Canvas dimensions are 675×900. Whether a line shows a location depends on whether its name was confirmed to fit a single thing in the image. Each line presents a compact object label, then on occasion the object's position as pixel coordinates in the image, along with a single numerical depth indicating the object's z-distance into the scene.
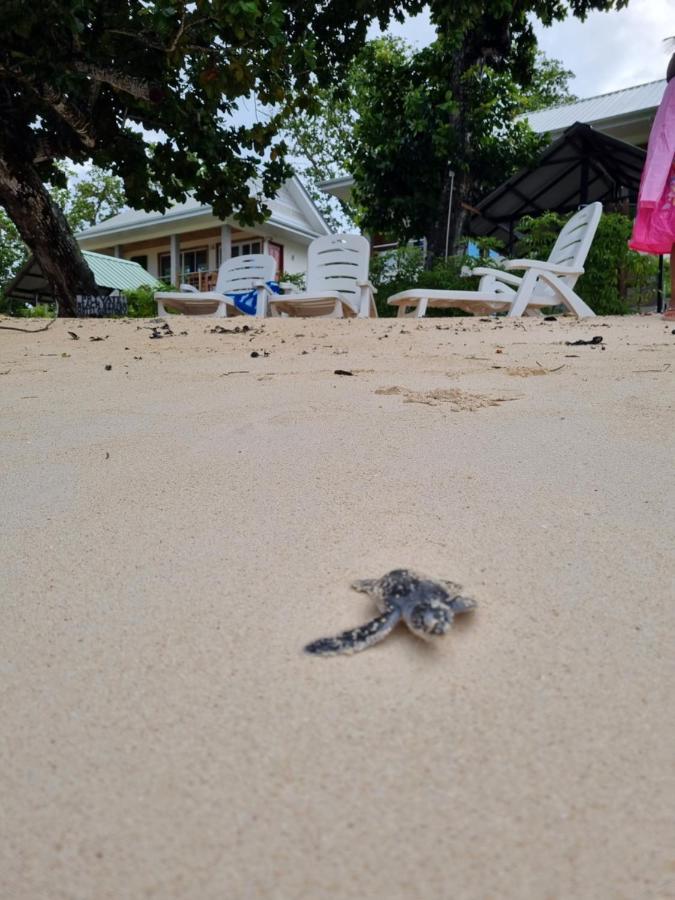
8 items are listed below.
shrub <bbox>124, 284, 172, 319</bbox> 12.42
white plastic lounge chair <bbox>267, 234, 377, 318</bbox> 6.75
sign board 6.98
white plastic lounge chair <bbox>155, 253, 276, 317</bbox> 6.90
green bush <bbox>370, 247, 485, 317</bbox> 8.70
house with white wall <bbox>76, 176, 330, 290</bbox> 18.38
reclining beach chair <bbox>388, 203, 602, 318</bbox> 5.75
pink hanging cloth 4.07
